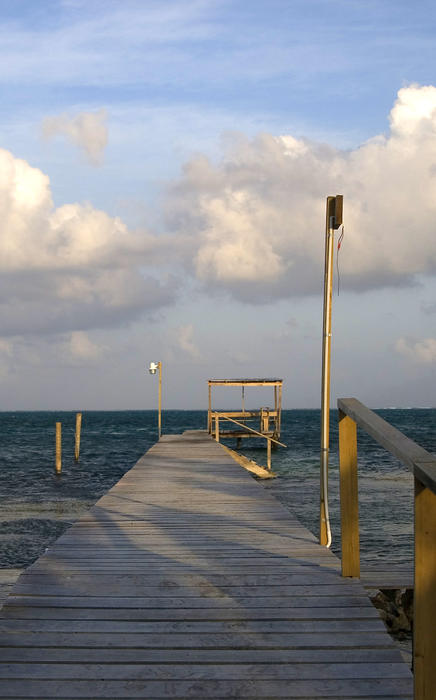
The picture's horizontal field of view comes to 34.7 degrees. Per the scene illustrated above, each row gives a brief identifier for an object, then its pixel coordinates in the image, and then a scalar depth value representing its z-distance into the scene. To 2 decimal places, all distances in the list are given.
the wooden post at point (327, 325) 6.66
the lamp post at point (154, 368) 26.94
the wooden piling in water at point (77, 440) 33.81
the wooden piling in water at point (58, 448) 28.16
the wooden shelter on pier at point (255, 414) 31.80
